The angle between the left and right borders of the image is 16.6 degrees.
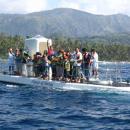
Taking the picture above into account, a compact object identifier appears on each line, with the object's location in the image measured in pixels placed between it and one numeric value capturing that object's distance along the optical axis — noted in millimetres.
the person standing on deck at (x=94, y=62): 30875
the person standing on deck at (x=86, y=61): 30547
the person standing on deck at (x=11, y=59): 35709
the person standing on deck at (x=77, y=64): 30203
